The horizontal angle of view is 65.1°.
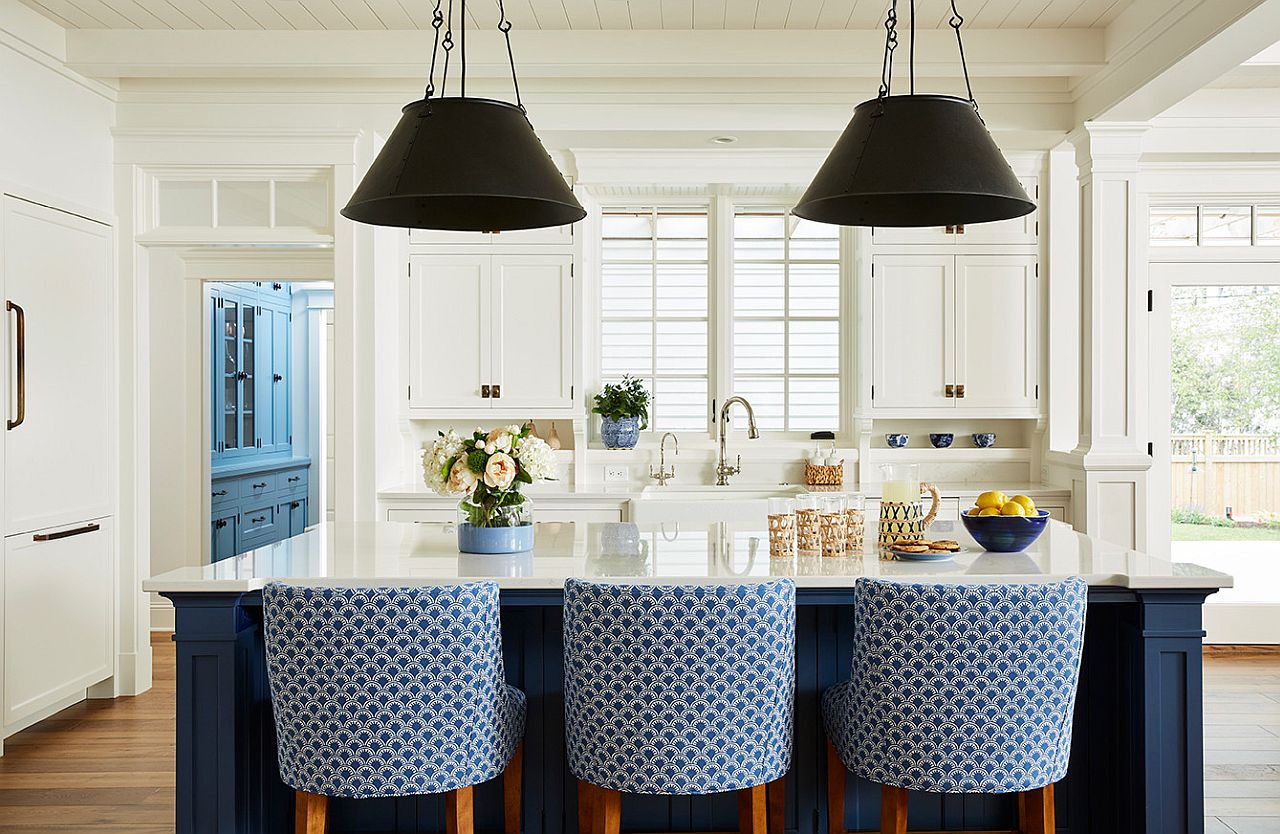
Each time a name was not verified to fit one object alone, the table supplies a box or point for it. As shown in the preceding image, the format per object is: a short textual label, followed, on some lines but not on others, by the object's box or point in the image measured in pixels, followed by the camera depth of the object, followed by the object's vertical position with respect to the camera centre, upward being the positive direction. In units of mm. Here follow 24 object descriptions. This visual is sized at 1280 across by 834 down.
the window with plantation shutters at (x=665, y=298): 5469 +605
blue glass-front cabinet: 6371 -94
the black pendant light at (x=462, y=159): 2242 +572
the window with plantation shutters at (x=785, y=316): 5457 +504
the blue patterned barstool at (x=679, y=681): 2105 -580
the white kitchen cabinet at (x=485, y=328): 4984 +404
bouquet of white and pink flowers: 2732 -166
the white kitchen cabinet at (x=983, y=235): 4969 +863
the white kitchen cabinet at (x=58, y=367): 3771 +175
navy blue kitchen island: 2426 -683
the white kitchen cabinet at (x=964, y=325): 4980 +416
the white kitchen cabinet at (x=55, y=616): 3775 -829
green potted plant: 5207 -21
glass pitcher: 2762 -276
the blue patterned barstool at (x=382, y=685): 2115 -589
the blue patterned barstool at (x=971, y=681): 2119 -584
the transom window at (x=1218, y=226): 5082 +923
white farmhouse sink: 4461 -440
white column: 4473 +317
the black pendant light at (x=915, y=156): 2258 +582
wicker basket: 5047 -340
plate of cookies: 2615 -373
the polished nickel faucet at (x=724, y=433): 5191 -145
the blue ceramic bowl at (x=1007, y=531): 2697 -332
